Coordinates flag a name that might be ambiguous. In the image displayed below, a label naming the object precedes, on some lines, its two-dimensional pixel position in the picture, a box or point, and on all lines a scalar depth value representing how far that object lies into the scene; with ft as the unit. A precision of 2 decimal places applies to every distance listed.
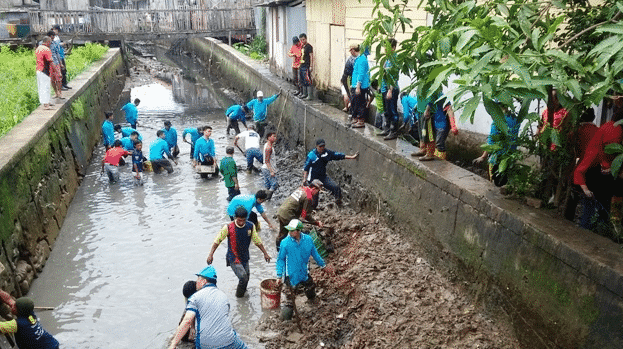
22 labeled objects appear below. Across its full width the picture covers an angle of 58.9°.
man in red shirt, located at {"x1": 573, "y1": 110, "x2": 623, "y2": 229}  18.17
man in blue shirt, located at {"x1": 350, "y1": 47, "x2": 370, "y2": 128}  34.86
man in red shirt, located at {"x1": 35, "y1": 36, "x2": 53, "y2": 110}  41.03
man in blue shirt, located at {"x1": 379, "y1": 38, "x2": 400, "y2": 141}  31.91
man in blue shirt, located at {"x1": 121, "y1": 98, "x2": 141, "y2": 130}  55.36
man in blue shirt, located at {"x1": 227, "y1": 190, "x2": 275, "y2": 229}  29.50
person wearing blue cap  17.99
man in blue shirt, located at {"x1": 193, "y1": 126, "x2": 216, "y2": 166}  44.09
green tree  11.98
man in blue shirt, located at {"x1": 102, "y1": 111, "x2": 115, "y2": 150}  48.16
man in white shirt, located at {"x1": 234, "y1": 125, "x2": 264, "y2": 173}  43.55
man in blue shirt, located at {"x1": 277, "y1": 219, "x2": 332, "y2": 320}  23.50
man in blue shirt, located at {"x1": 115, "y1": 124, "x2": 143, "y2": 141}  49.52
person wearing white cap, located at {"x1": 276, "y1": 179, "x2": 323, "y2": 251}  29.09
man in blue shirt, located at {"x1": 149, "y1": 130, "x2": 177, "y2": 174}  46.14
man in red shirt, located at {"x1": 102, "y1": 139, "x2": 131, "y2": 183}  43.47
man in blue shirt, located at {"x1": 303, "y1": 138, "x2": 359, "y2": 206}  33.06
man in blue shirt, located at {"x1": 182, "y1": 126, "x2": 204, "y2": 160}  48.64
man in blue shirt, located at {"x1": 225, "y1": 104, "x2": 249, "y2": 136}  56.08
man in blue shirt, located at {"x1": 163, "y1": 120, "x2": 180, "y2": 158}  49.16
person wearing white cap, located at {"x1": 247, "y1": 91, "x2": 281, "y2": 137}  53.62
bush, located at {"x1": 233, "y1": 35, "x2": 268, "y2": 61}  85.10
